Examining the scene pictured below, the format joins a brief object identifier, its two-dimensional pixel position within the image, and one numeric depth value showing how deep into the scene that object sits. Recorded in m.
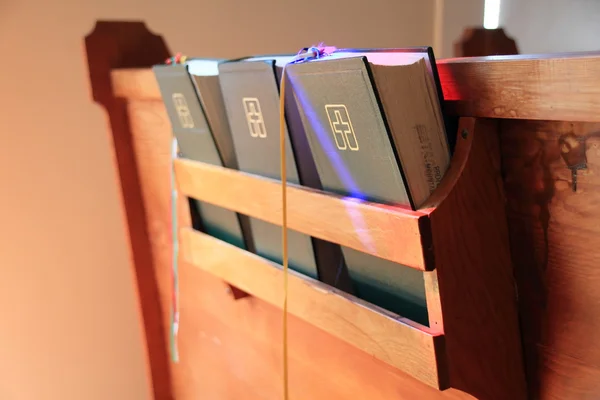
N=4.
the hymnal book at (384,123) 0.53
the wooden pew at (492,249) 0.51
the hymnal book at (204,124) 0.81
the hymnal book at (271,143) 0.68
